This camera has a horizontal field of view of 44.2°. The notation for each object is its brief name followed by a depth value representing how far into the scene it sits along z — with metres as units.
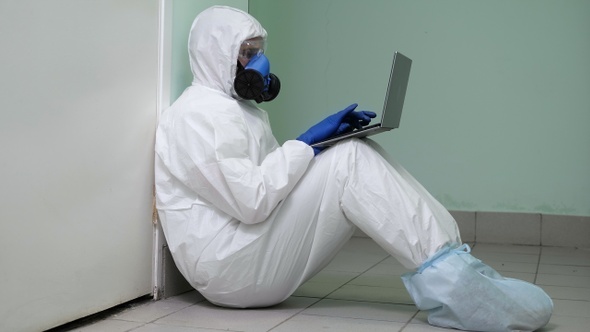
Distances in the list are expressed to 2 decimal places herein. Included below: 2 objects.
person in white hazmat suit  1.74
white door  1.50
